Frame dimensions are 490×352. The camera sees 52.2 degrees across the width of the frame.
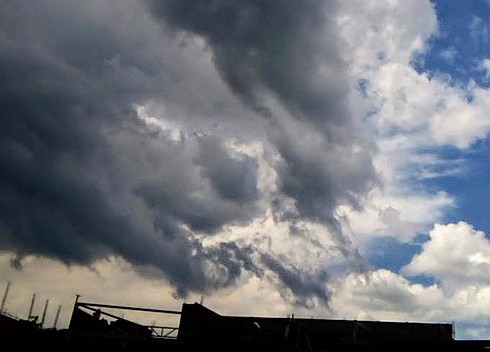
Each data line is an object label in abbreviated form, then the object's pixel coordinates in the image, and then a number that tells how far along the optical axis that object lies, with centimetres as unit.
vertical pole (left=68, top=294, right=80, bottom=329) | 2172
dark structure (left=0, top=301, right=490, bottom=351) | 1468
